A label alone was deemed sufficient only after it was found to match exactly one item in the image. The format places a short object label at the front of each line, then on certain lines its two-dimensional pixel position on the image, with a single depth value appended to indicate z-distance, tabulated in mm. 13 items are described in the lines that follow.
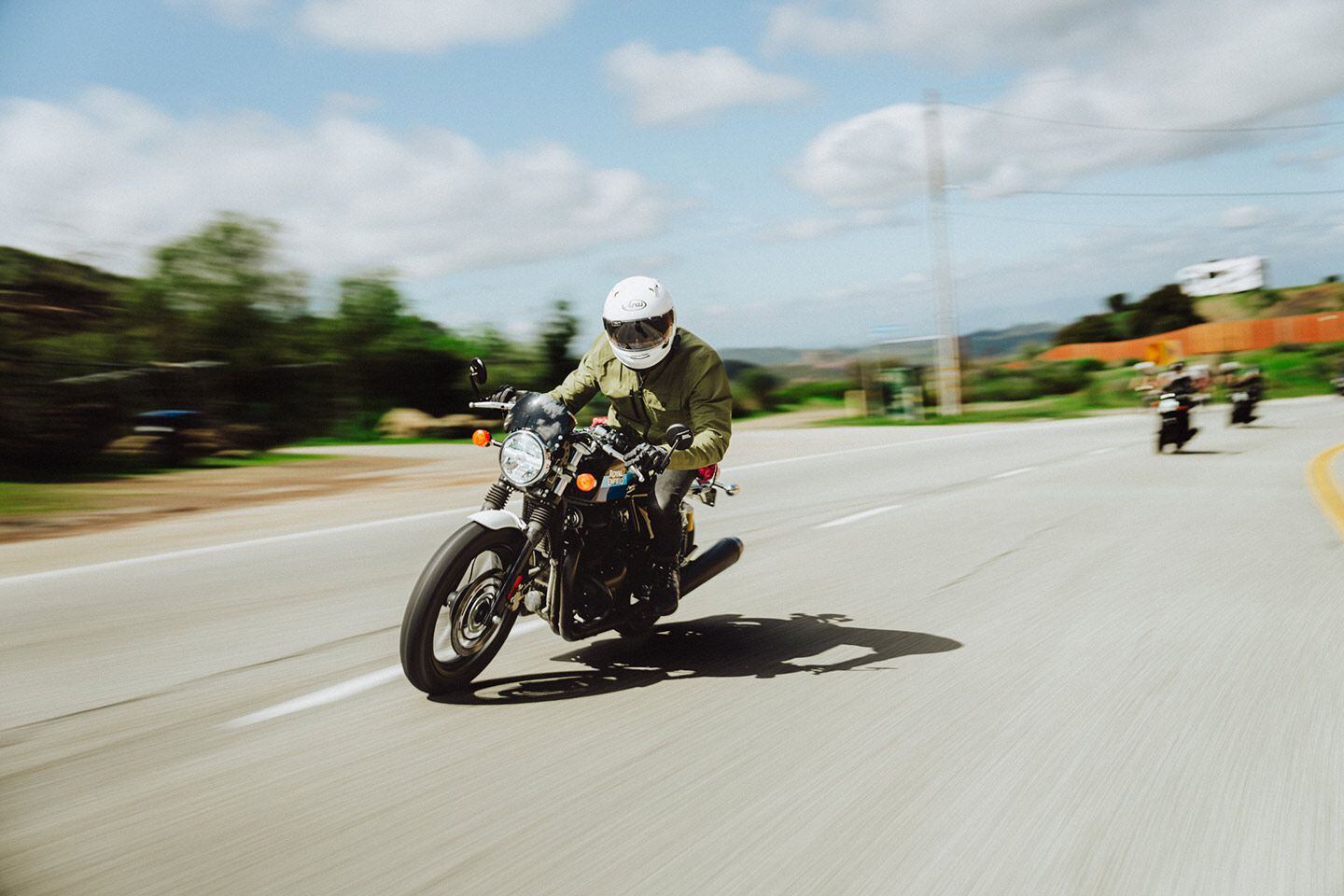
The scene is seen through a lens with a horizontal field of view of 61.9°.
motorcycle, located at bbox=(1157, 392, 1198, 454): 17875
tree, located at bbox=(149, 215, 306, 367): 19578
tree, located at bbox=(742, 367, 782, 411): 40938
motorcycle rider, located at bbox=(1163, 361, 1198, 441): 18141
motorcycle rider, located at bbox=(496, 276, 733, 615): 5133
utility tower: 38344
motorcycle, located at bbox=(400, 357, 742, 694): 4535
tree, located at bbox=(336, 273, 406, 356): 25891
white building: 105125
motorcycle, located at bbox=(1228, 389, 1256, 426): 24672
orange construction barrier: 76938
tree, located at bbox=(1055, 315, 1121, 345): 96438
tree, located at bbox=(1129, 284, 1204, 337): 94562
